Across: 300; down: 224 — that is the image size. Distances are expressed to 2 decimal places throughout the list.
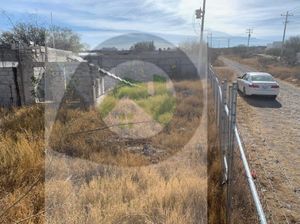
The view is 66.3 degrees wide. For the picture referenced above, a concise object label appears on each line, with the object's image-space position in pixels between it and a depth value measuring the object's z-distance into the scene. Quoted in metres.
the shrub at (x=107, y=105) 8.49
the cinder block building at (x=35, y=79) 8.94
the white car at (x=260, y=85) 11.32
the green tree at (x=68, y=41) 30.25
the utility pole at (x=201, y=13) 22.16
